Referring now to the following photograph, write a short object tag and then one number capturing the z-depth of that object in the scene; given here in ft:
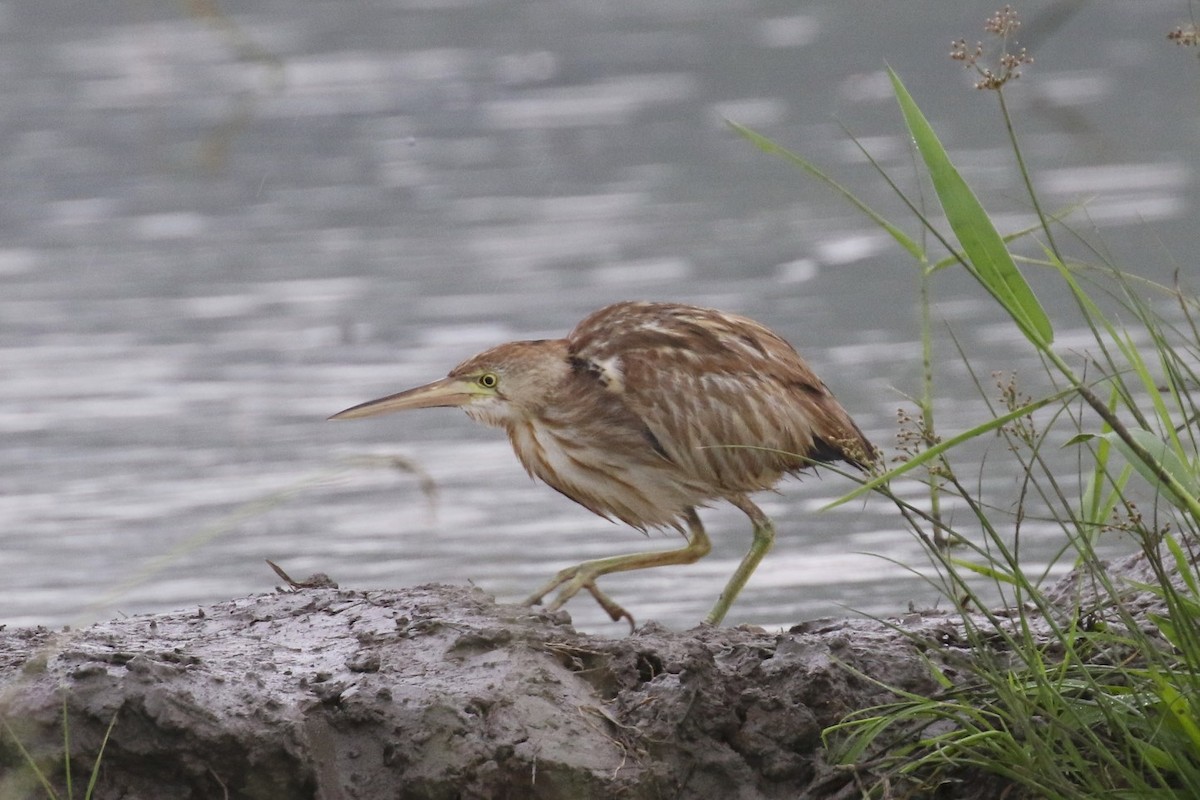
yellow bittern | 30.14
